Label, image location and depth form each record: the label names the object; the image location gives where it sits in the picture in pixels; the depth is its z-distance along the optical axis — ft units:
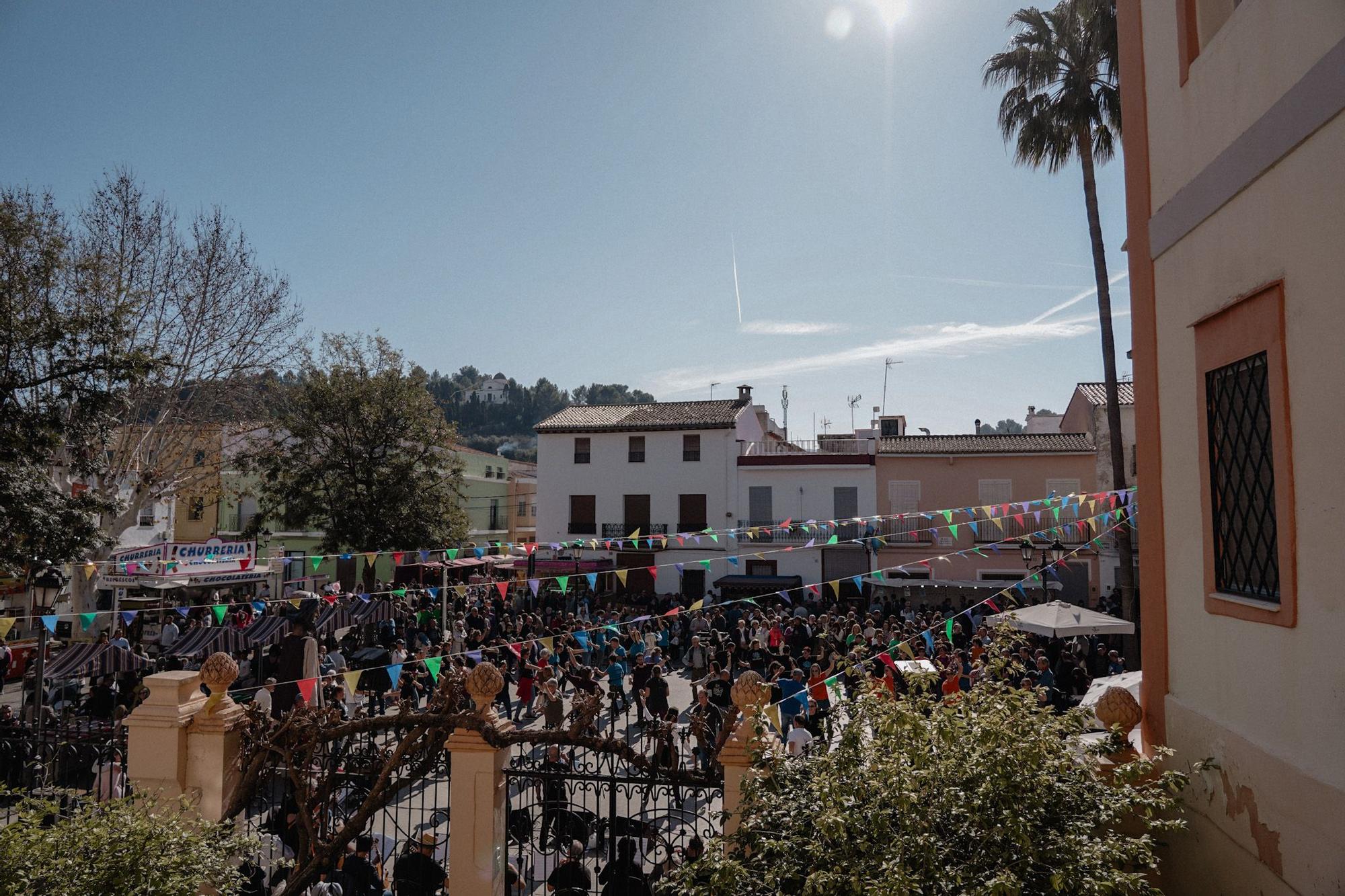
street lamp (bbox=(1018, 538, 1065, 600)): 45.02
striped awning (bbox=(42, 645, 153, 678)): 41.91
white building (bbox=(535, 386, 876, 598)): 103.24
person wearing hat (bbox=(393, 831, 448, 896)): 19.25
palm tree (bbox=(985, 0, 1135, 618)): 49.88
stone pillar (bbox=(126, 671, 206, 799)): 18.99
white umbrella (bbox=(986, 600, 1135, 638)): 42.22
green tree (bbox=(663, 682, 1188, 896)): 9.89
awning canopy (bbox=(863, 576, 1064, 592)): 90.07
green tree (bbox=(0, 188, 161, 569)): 43.34
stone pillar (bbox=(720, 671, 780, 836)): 15.23
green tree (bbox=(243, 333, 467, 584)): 82.28
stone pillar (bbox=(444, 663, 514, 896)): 17.87
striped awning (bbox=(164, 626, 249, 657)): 48.29
